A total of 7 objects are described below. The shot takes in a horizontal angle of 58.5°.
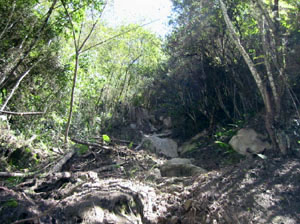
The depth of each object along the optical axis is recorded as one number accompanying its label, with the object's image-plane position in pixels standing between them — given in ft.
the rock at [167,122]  36.95
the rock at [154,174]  15.47
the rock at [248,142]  19.24
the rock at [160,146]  25.38
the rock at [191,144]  26.32
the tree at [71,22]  20.68
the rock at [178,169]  16.71
